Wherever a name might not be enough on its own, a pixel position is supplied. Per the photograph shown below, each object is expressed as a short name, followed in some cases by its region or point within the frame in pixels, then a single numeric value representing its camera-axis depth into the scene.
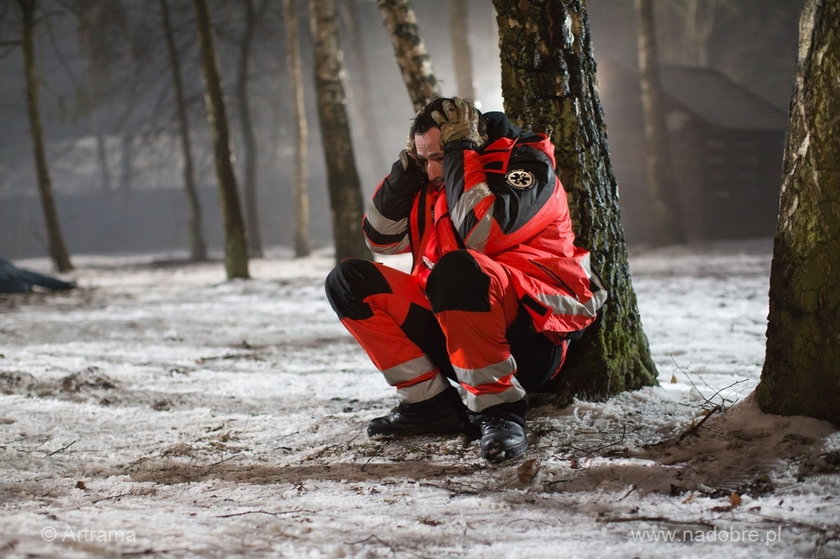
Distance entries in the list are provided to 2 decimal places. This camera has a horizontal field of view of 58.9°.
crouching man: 2.66
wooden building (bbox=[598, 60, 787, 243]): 21.12
